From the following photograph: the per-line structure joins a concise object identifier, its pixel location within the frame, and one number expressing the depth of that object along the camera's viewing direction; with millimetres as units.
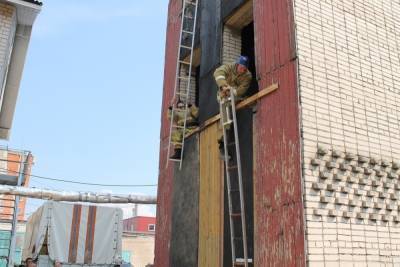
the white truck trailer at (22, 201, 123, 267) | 12297
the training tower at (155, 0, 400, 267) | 5348
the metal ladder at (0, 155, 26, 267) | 12562
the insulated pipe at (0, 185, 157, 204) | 17367
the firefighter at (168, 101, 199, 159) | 8765
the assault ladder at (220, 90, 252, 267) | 6254
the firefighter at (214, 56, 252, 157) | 7004
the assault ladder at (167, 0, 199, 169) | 9031
